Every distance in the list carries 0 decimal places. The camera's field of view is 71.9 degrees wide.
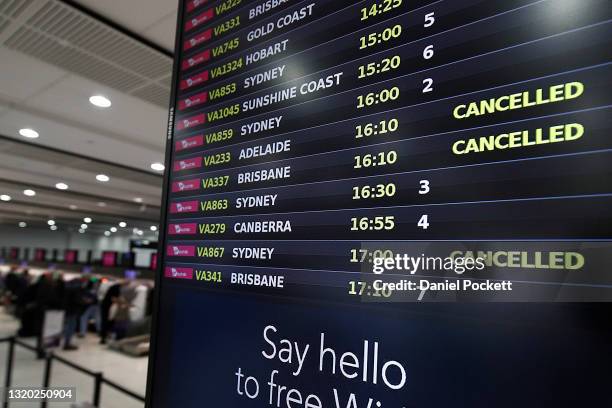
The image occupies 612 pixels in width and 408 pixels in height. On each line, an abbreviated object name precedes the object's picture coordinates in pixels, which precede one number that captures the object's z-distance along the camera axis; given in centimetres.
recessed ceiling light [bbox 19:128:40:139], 610
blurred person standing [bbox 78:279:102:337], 917
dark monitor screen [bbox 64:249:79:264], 1509
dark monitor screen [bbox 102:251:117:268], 1225
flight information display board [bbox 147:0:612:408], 68
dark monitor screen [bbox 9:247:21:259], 1998
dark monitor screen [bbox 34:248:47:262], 1704
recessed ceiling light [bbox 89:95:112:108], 470
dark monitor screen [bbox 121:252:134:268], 1175
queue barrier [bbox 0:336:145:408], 221
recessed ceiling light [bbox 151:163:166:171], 791
